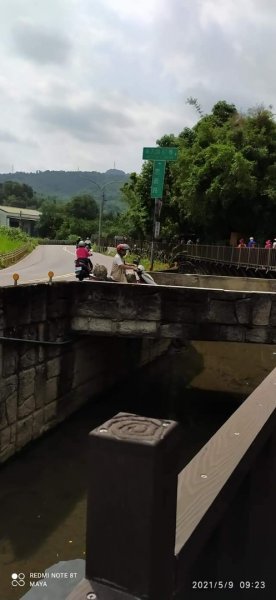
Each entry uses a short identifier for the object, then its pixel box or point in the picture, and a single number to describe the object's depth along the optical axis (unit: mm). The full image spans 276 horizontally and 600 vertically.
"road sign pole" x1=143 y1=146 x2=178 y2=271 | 18219
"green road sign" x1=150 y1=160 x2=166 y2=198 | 19170
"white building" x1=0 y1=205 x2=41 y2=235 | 122938
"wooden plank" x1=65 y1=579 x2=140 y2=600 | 1133
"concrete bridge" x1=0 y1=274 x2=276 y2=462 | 10031
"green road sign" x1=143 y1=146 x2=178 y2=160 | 18188
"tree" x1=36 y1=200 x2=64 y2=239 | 120025
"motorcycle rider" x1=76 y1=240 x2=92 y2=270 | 13773
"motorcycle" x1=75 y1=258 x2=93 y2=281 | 12531
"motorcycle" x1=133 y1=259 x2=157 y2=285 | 12603
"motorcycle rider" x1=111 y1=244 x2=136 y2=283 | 12133
